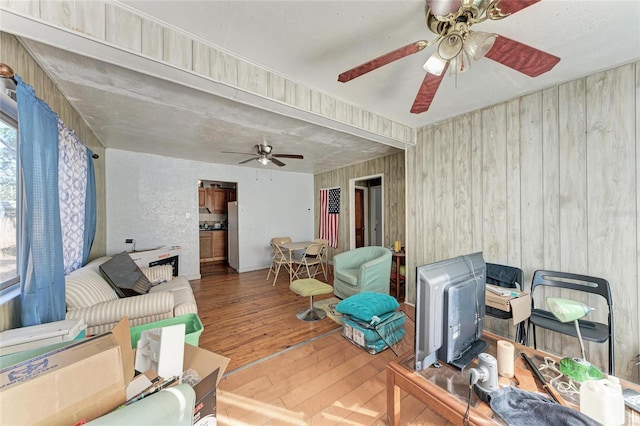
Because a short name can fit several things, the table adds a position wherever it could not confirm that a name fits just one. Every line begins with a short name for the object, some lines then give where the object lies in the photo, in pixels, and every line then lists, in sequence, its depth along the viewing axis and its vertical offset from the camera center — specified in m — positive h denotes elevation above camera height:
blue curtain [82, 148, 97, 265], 2.56 +0.03
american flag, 5.42 -0.05
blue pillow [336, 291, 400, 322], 2.14 -0.92
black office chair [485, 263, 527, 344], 1.91 -0.67
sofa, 1.61 -0.69
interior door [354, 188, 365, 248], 5.54 -0.11
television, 0.91 -0.43
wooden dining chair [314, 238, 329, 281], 4.54 -1.13
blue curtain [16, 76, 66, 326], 1.29 -0.04
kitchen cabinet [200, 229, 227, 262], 6.02 -0.88
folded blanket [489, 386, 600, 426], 0.71 -0.70
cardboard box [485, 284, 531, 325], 1.68 -0.71
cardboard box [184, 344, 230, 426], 1.01 -0.83
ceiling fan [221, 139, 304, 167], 3.32 +0.89
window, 1.32 +0.12
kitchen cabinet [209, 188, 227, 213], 6.37 +0.34
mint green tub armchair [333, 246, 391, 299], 2.83 -0.81
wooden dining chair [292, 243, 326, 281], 4.14 -0.93
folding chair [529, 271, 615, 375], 1.62 -0.85
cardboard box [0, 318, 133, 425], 0.65 -0.54
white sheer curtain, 1.98 +0.20
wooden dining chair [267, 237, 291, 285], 4.38 -0.89
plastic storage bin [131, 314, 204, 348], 1.39 -0.75
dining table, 4.19 -0.65
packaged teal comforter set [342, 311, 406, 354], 2.09 -1.14
